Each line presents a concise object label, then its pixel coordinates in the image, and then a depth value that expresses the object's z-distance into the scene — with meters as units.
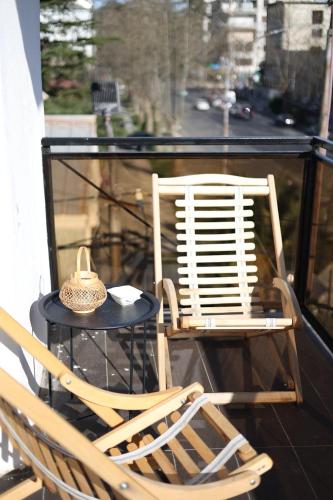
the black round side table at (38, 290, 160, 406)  2.48
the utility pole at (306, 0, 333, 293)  3.85
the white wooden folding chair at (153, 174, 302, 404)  3.20
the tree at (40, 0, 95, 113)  16.80
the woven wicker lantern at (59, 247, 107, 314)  2.55
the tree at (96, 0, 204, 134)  16.86
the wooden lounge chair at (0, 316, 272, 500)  1.43
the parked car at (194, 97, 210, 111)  17.25
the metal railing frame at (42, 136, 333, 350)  3.70
